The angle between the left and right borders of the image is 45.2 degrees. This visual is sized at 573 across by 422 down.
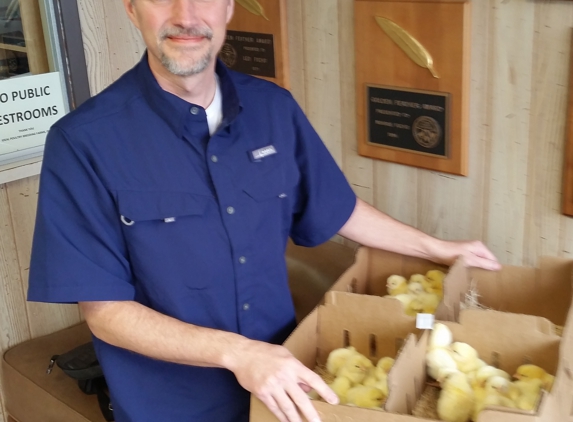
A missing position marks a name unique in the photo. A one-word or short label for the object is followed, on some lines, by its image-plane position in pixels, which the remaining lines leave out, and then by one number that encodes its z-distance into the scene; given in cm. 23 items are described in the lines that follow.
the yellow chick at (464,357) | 117
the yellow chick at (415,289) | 144
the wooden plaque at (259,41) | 191
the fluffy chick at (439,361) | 115
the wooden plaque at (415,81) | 155
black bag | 171
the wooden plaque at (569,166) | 138
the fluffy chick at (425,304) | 140
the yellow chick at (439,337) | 117
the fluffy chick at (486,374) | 115
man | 114
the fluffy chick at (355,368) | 119
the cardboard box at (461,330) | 102
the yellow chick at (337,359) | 123
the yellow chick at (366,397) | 113
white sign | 187
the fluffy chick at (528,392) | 107
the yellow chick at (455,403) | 109
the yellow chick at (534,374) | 110
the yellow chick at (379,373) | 117
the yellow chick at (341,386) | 117
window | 188
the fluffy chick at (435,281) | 144
